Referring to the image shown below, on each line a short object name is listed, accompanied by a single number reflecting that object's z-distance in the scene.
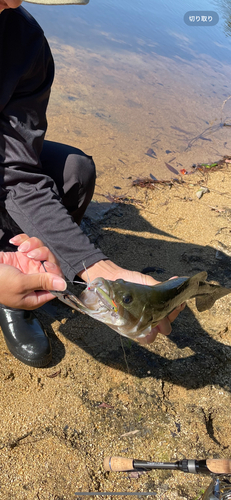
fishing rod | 0.46
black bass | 0.48
